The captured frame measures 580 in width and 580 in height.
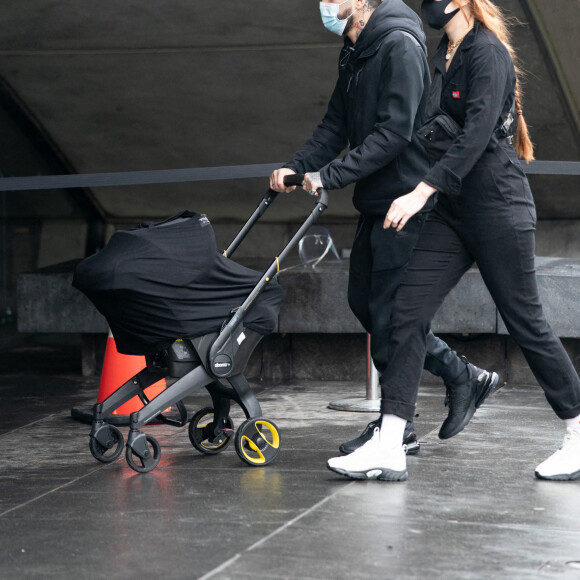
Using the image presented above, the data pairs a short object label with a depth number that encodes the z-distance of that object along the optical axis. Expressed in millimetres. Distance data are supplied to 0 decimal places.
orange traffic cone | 10673
